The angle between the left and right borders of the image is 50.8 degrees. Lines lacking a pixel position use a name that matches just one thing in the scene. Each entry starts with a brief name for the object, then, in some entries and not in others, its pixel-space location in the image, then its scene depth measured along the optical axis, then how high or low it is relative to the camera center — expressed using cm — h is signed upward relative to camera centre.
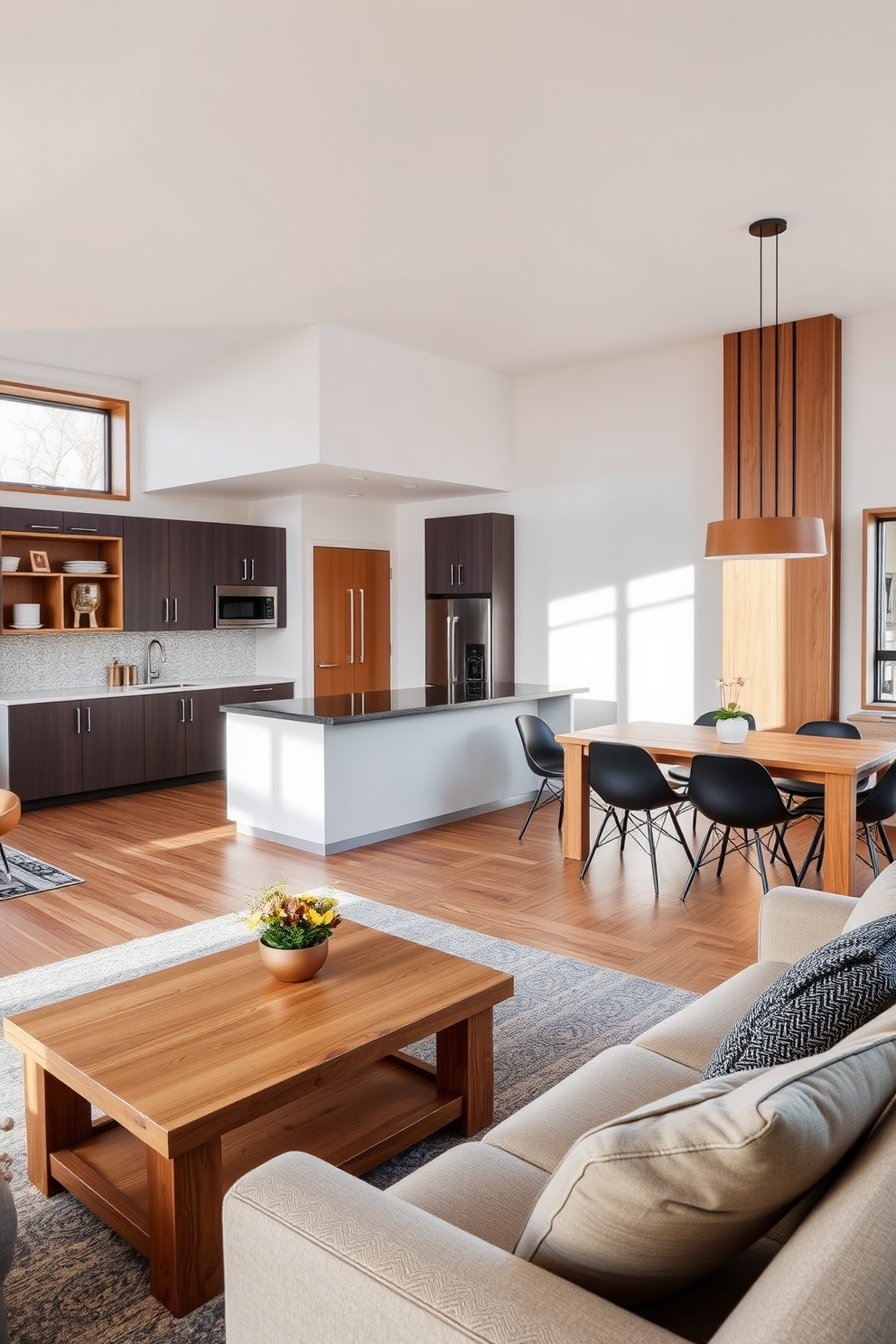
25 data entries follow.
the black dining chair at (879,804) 446 -86
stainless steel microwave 812 +20
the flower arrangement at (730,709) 501 -46
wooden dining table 428 -65
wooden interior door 866 +7
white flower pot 494 -55
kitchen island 539 -83
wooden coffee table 189 -96
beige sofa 94 -78
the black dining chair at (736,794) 436 -80
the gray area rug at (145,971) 189 -135
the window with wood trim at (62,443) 732 +152
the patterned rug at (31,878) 479 -131
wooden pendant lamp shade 655 +137
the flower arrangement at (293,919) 244 -76
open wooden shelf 711 +38
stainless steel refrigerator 826 -12
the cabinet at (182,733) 740 -84
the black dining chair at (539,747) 584 -76
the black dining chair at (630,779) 479 -79
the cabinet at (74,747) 661 -85
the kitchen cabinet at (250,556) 809 +63
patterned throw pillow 142 -59
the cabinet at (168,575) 752 +44
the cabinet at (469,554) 805 +64
